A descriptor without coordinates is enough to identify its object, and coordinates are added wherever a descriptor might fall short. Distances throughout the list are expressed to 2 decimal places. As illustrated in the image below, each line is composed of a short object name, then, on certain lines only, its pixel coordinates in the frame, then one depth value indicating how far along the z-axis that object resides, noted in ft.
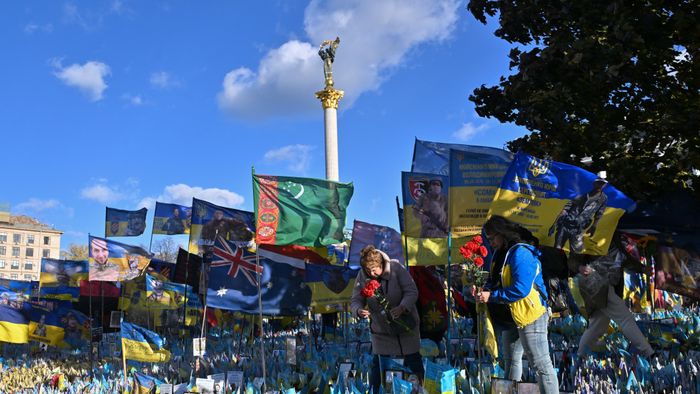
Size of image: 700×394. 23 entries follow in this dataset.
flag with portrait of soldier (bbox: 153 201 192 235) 62.90
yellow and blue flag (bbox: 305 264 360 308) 34.32
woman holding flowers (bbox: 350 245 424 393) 19.10
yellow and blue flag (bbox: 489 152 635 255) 21.79
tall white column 112.06
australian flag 29.50
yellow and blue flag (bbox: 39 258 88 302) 56.18
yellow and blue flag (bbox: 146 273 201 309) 46.11
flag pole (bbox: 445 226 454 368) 22.92
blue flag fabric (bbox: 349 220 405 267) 42.01
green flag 27.02
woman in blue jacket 15.88
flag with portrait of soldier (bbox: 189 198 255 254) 37.81
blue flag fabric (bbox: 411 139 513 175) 29.86
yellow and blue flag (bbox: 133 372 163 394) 21.59
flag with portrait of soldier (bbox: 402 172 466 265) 27.91
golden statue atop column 112.78
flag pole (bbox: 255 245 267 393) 19.76
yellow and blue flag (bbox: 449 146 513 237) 23.61
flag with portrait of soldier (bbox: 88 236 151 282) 36.83
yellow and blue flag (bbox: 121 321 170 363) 26.17
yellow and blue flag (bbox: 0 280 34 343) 38.37
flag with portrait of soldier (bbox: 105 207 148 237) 64.59
